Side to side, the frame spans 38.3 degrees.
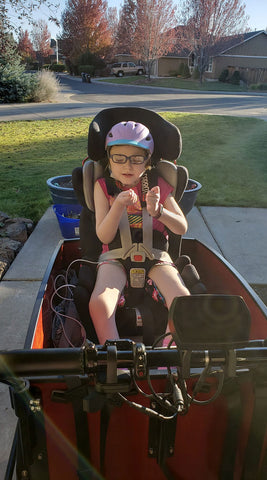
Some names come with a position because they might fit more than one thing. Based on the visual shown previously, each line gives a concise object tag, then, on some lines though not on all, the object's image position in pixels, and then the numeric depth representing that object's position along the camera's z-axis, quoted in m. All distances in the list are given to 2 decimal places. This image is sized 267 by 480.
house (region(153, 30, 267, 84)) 40.78
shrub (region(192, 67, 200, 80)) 39.12
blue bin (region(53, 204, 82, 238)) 4.08
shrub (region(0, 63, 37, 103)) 16.58
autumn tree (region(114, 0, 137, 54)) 42.66
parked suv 42.97
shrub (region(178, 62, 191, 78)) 42.31
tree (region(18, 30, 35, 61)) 61.73
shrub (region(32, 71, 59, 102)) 17.11
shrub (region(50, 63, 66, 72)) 56.94
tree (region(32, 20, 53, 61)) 67.56
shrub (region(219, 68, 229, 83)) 38.09
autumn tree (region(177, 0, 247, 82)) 36.62
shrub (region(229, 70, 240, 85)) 35.78
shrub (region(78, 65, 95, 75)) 43.81
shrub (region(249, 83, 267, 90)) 30.47
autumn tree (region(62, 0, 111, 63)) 48.12
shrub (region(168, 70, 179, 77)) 43.92
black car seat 2.12
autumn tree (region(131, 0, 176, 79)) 38.09
